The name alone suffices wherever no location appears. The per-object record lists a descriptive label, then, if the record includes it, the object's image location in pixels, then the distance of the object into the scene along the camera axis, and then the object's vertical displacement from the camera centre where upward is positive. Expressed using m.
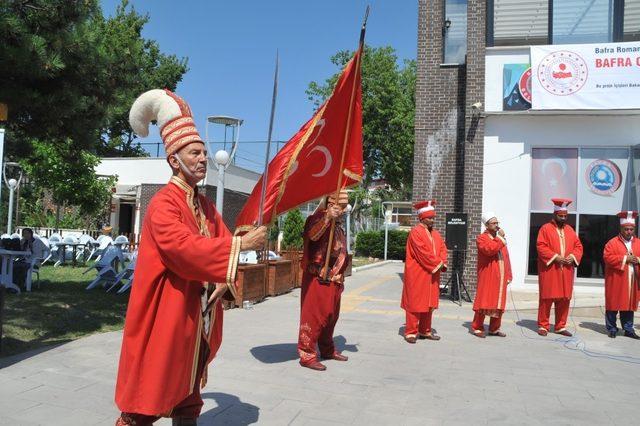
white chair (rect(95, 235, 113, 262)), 14.77 -0.56
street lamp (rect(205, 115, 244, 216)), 9.45 +1.35
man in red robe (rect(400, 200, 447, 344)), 7.29 -0.57
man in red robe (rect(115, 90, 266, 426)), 2.61 -0.31
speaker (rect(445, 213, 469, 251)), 11.28 +0.13
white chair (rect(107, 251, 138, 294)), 10.26 -1.08
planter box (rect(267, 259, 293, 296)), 11.58 -1.04
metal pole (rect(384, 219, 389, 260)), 29.06 -0.42
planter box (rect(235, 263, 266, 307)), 9.88 -1.04
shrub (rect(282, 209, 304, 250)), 19.00 +0.06
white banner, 10.95 +3.49
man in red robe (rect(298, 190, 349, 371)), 5.65 -0.48
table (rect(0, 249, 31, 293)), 9.01 -0.80
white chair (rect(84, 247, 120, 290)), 10.77 -0.92
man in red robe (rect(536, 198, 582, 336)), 7.98 -0.34
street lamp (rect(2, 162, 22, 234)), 13.66 +0.99
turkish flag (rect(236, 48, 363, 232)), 4.85 +0.81
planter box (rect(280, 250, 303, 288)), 13.28 -0.73
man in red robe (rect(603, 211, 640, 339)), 8.00 -0.49
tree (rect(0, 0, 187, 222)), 6.09 +1.89
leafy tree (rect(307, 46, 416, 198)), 31.50 +6.94
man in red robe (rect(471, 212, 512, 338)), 7.75 -0.54
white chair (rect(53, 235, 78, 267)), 14.96 -0.58
